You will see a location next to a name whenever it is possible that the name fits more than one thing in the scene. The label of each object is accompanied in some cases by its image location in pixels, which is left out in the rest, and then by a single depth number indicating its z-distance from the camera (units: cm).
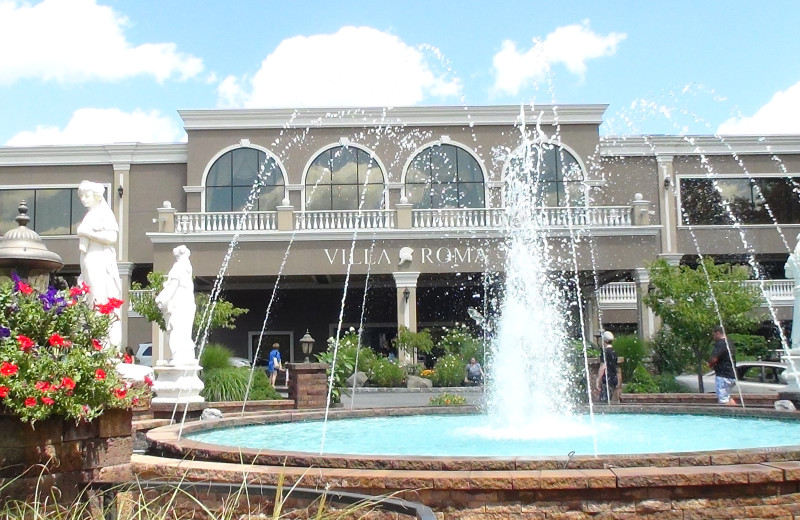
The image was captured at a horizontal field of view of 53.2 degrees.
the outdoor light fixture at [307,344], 1988
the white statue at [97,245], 971
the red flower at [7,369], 464
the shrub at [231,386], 1591
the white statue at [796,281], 1421
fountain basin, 503
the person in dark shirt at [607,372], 1534
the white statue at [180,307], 1309
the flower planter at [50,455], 484
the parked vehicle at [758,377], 1834
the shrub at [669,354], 2316
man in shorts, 1330
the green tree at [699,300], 2095
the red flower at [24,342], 476
